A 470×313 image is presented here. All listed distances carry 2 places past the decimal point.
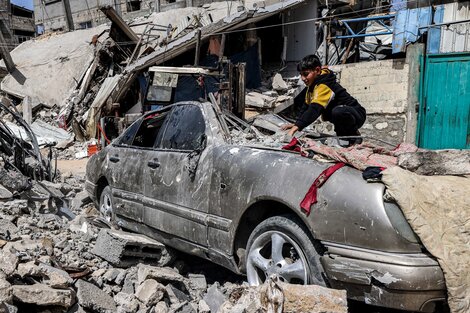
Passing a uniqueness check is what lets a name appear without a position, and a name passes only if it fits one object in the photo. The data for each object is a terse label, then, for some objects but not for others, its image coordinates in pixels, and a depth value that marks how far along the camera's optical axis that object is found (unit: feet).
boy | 13.57
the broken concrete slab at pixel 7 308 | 8.43
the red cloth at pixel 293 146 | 10.49
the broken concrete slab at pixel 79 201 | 21.45
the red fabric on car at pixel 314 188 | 8.73
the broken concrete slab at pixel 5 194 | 18.13
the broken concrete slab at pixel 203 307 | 10.48
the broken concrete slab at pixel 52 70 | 58.95
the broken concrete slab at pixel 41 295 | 9.27
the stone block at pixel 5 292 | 8.76
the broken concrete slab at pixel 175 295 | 10.92
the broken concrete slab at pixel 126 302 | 10.32
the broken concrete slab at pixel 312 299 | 7.82
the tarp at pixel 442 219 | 7.61
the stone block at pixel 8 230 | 14.05
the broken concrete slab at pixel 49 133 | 48.88
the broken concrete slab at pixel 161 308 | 10.22
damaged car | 7.83
